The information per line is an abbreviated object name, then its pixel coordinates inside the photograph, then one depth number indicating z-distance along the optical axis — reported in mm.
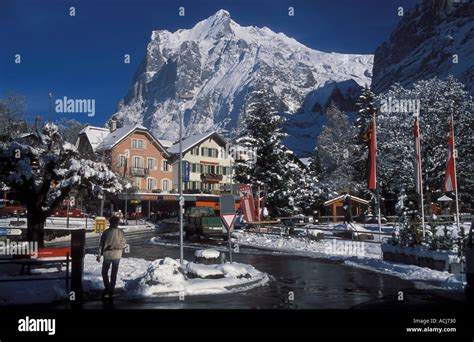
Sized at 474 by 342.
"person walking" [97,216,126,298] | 10703
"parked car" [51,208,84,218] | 50344
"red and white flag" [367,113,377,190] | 24109
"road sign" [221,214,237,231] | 14148
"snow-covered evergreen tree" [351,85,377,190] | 48281
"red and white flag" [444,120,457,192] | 20609
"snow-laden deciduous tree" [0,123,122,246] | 15070
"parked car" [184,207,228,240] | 31000
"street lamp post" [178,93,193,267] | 12635
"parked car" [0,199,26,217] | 46062
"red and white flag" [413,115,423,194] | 19414
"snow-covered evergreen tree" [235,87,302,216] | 39375
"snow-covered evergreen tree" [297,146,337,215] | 52000
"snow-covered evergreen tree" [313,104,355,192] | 58062
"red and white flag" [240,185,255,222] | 28859
